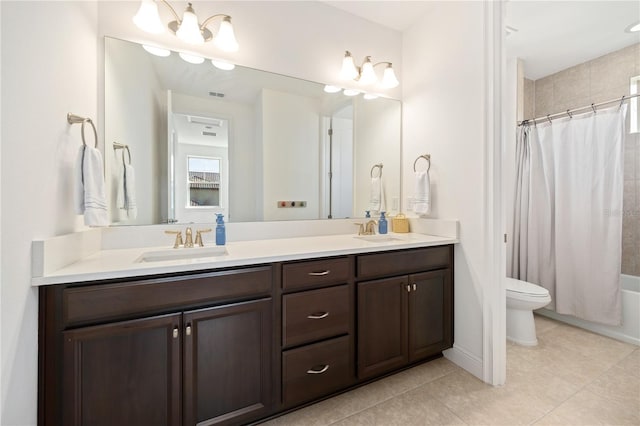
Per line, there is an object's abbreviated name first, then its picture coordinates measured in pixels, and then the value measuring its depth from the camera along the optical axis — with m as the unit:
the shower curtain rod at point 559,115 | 2.22
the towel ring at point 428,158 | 2.16
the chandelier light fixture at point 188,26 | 1.50
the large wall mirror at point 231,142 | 1.59
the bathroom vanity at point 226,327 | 1.01
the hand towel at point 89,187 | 1.18
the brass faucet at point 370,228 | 2.20
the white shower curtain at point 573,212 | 2.27
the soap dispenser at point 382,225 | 2.21
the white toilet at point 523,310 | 2.10
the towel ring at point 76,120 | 1.19
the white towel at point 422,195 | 2.08
